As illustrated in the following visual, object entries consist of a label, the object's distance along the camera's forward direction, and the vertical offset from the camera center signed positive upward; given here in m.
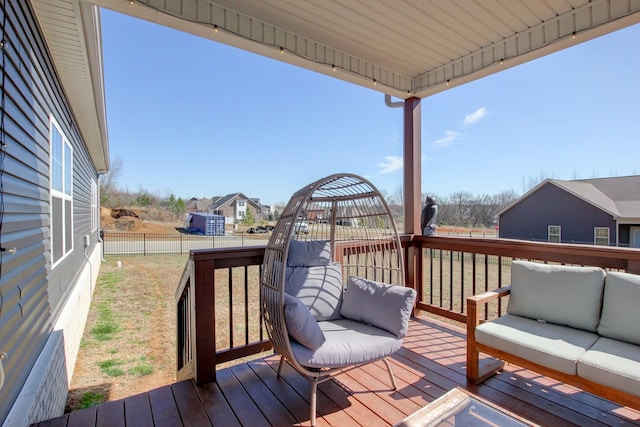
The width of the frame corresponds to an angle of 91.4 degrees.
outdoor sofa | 1.69 -0.81
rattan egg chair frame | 2.06 -0.23
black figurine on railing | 3.68 -0.06
